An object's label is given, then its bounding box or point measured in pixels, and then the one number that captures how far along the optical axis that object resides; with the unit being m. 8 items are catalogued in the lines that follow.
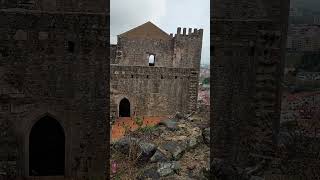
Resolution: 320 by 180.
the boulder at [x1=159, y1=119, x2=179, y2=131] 18.70
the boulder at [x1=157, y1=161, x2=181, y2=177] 13.77
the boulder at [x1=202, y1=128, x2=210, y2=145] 15.96
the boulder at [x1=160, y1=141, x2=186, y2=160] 15.07
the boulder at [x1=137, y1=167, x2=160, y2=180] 13.62
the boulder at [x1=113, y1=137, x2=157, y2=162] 15.27
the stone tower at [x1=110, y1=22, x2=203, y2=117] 29.28
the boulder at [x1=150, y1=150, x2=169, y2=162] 14.88
